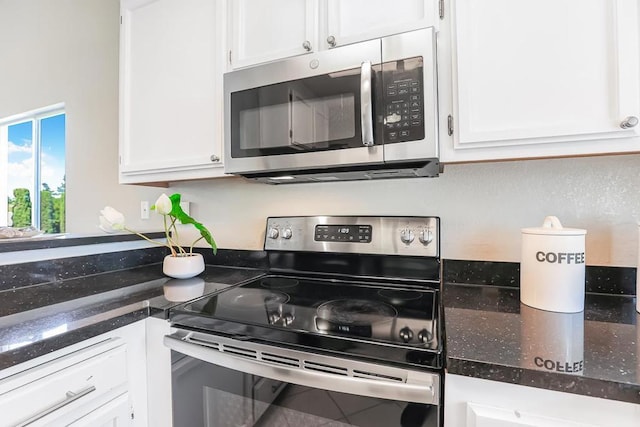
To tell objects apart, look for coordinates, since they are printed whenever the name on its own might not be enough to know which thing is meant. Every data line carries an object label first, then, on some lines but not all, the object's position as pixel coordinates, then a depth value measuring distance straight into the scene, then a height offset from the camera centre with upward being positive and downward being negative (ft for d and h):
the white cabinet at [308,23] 3.22 +2.19
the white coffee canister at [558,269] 2.83 -0.53
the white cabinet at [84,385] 2.15 -1.32
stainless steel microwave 3.00 +1.11
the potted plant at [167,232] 3.97 -0.17
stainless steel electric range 2.17 -1.03
